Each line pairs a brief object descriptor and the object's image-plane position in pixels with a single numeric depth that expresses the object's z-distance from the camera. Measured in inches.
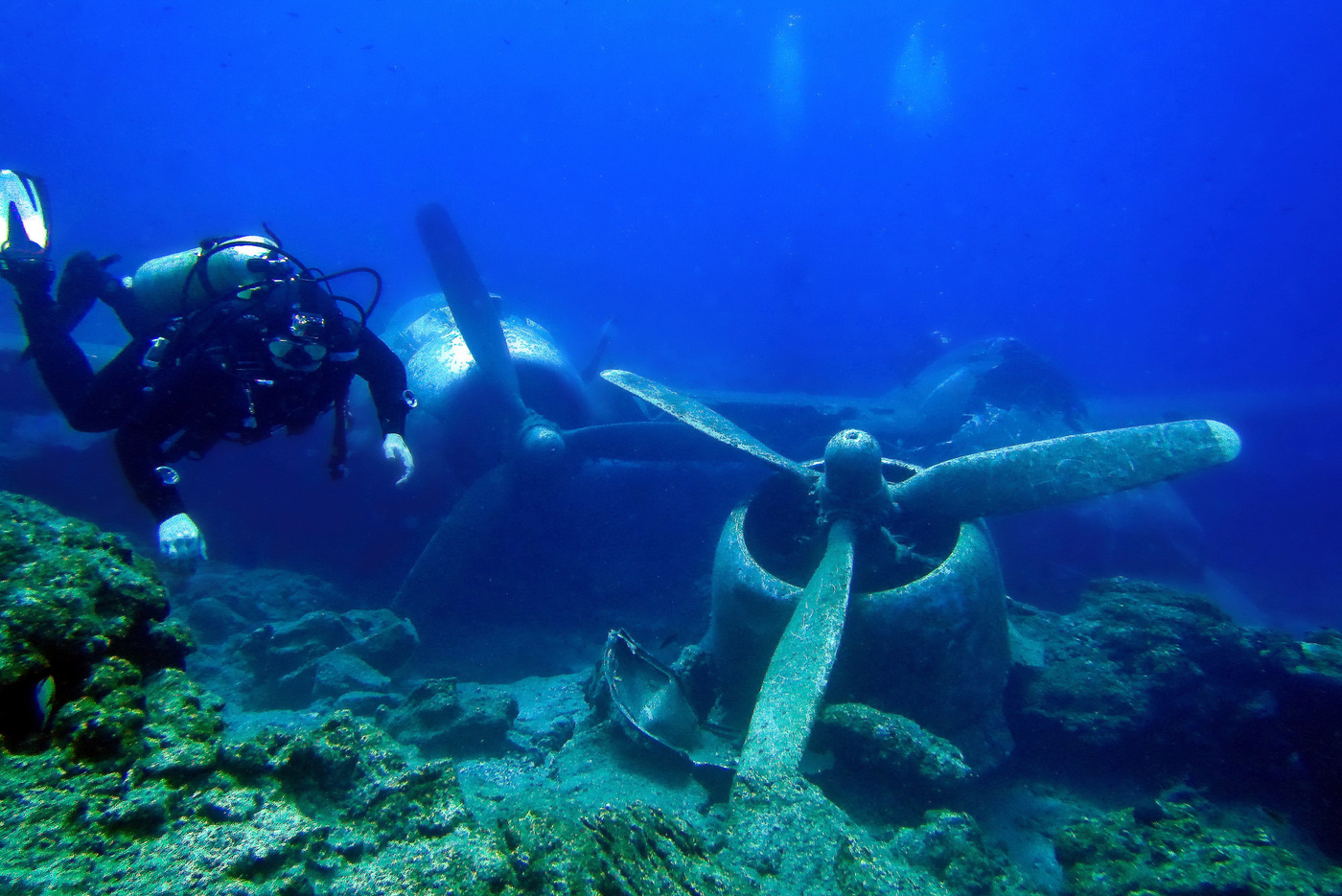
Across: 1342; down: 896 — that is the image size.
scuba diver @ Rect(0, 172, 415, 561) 168.6
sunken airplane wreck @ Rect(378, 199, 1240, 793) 163.9
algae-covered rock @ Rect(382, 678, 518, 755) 192.4
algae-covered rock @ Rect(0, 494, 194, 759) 77.1
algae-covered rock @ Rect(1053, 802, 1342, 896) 135.7
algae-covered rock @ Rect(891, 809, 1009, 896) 137.6
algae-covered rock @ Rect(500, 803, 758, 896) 76.6
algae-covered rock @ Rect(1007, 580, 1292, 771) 204.2
